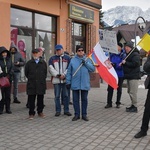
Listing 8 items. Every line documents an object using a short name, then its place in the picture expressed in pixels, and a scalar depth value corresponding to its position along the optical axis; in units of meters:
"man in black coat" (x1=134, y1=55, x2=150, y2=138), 5.81
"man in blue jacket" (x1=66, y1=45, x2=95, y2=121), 7.25
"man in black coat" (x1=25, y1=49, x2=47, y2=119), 7.36
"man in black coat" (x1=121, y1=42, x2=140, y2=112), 8.32
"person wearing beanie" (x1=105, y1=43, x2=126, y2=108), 8.88
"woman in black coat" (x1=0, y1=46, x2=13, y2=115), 7.94
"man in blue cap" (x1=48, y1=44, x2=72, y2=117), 7.71
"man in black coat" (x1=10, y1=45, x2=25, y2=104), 9.43
